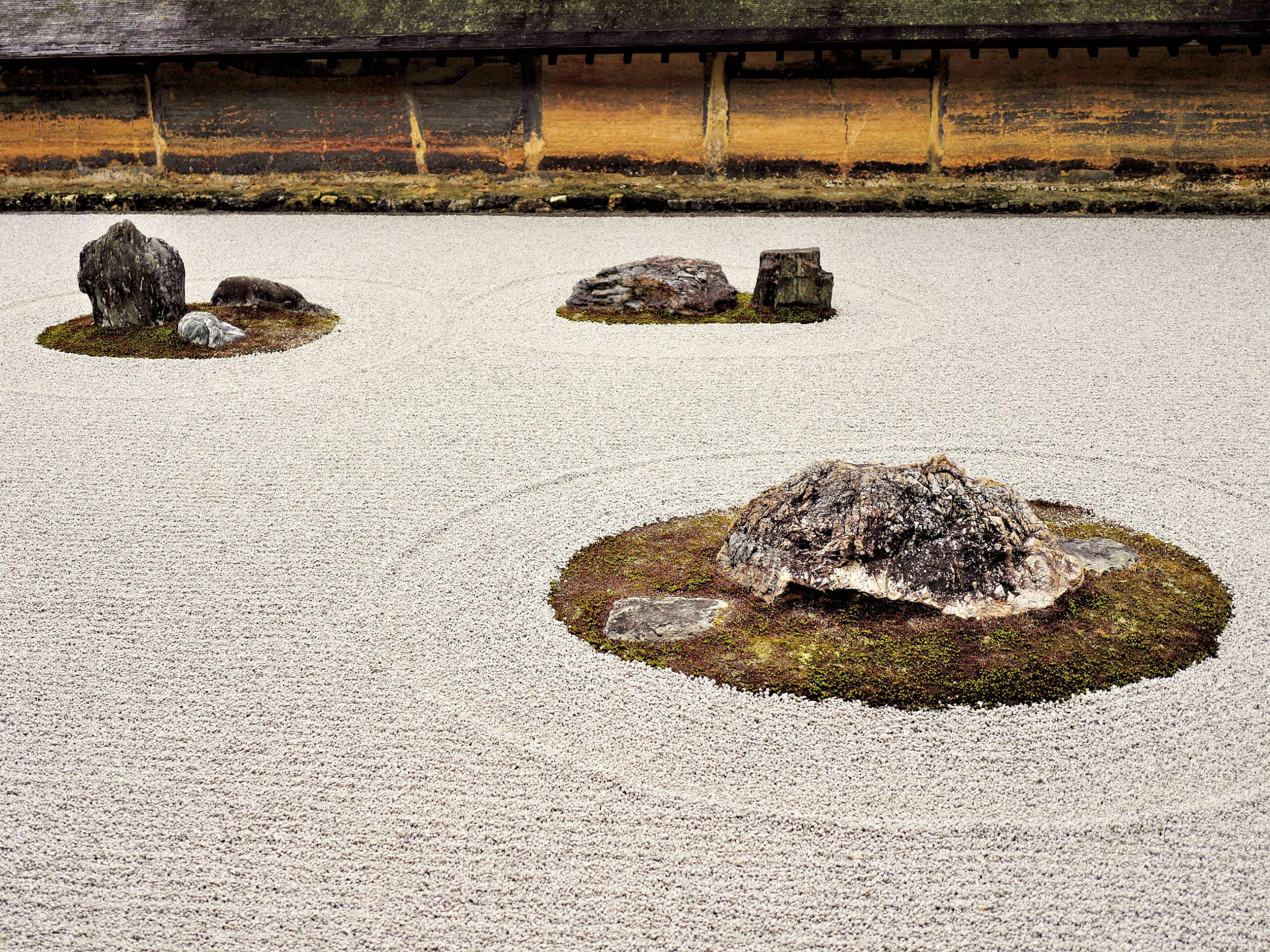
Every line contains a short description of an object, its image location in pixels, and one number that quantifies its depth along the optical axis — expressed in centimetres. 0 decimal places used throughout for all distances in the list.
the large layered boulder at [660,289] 891
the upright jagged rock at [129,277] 823
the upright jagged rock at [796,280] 866
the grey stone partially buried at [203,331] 805
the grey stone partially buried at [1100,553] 439
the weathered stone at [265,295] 888
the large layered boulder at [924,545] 401
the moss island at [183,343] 795
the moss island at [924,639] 364
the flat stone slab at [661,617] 397
